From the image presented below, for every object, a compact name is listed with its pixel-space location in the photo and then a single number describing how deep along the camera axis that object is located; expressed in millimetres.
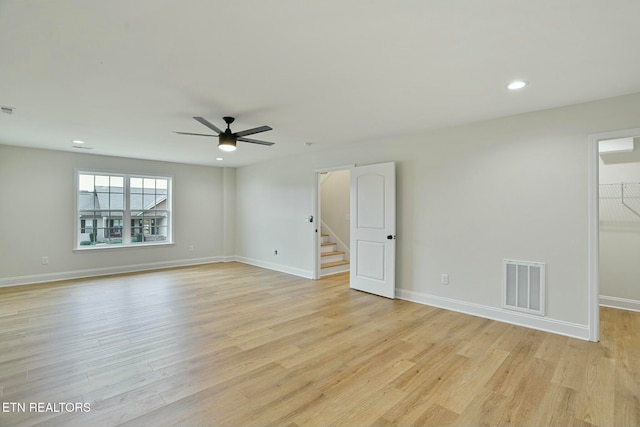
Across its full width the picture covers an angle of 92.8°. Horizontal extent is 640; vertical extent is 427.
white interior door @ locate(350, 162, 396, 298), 4613
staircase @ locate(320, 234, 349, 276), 6366
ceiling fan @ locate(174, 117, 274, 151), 3461
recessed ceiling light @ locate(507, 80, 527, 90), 2686
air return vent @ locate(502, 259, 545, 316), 3422
